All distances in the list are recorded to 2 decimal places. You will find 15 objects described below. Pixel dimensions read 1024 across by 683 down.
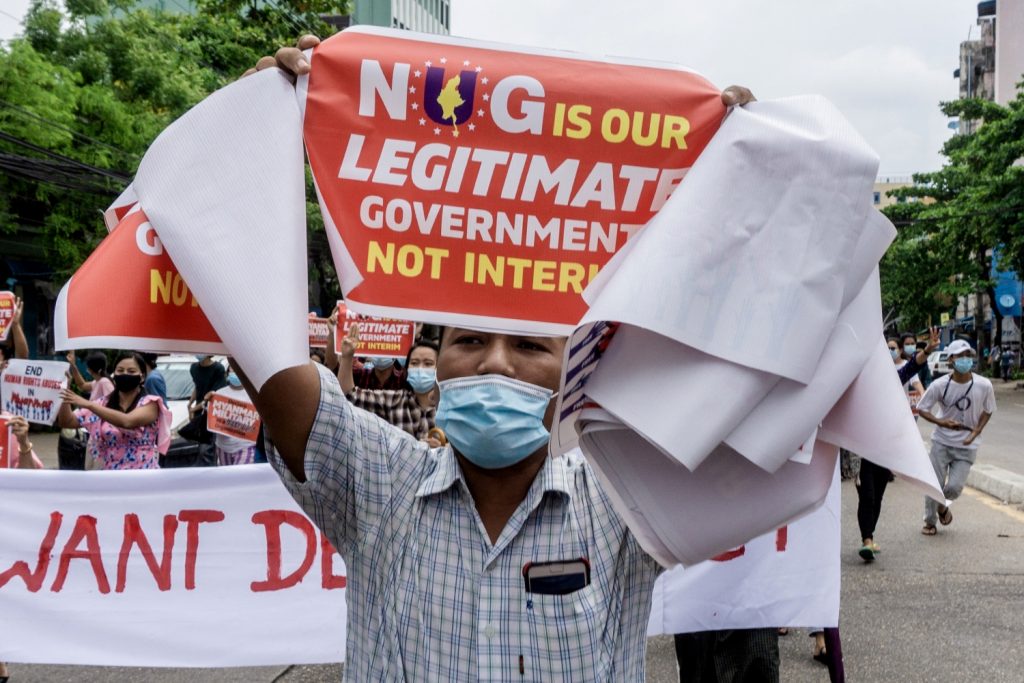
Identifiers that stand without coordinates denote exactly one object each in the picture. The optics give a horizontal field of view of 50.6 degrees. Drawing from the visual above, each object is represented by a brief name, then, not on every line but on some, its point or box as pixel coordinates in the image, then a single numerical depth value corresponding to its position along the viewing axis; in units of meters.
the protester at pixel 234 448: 8.82
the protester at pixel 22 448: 6.58
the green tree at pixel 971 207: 31.94
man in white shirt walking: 9.69
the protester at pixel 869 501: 8.08
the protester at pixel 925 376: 16.14
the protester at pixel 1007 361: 44.81
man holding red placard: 1.77
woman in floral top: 7.02
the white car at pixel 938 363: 39.58
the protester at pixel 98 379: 9.46
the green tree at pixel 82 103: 17.97
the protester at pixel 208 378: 10.43
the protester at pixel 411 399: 7.12
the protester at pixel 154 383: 9.25
